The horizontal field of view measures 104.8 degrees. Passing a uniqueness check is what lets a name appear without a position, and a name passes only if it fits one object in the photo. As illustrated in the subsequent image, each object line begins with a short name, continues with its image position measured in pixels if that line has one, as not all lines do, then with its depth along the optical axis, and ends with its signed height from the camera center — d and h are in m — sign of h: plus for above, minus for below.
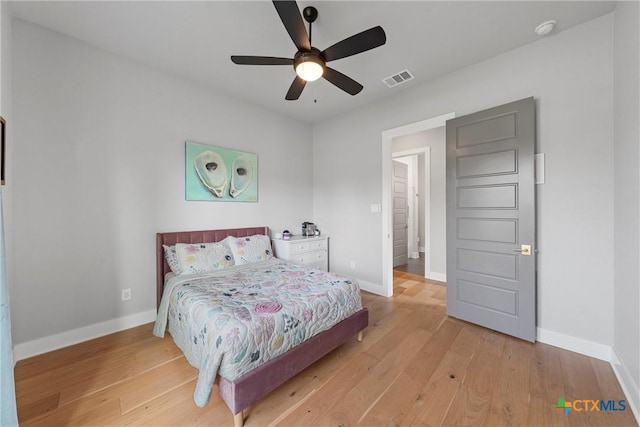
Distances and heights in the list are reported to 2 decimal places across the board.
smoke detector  2.13 +1.63
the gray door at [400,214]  5.37 -0.04
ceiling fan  1.57 +1.20
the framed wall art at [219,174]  3.09 +0.53
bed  1.48 -0.91
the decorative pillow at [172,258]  2.69 -0.50
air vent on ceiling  2.95 +1.67
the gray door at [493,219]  2.36 -0.07
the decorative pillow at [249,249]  3.12 -0.48
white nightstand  3.73 -0.60
